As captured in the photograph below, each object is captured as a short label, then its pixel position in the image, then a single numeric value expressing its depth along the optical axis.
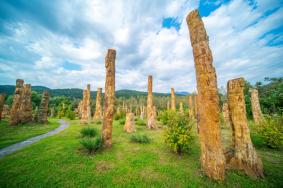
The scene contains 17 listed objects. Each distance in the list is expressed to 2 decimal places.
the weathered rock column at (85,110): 19.19
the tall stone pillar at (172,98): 21.69
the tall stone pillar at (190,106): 25.98
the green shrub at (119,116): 26.33
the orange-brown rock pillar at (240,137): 4.38
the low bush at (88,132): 9.39
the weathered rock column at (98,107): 22.23
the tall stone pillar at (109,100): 7.20
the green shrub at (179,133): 5.98
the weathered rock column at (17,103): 14.83
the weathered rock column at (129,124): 12.08
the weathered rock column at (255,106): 13.12
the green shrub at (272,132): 6.54
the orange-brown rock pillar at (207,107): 4.03
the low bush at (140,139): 8.26
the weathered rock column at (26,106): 15.92
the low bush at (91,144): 6.32
